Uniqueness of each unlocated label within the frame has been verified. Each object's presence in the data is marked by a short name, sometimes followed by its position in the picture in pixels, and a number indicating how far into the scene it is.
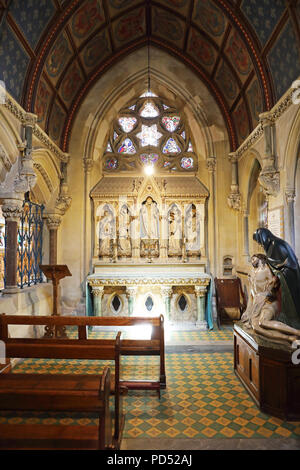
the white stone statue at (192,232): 9.20
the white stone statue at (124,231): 9.21
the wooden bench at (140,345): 4.44
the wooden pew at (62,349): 3.31
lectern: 6.50
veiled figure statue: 3.96
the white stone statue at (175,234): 9.20
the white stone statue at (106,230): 9.23
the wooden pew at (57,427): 2.18
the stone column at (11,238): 6.30
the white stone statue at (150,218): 9.19
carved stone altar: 8.95
